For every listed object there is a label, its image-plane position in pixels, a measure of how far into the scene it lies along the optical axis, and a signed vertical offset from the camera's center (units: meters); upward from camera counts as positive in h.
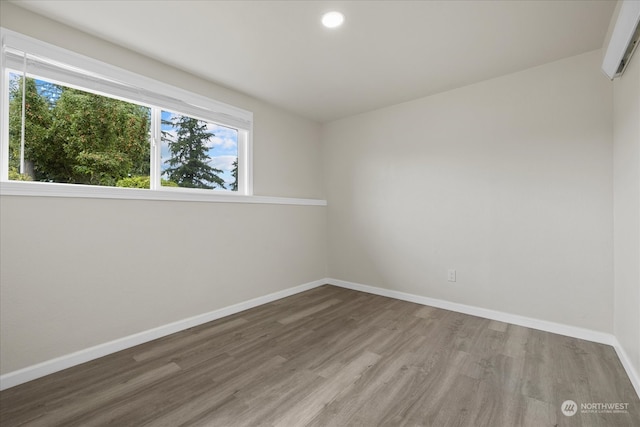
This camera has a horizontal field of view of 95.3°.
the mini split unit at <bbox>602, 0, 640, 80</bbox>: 1.50 +1.00
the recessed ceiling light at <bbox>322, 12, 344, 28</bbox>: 1.88 +1.28
